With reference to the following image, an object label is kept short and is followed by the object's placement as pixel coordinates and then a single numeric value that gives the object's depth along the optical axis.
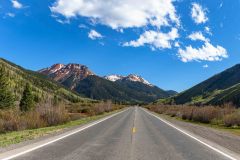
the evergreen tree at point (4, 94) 69.07
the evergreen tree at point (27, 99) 77.69
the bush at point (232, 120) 32.56
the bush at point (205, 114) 38.78
